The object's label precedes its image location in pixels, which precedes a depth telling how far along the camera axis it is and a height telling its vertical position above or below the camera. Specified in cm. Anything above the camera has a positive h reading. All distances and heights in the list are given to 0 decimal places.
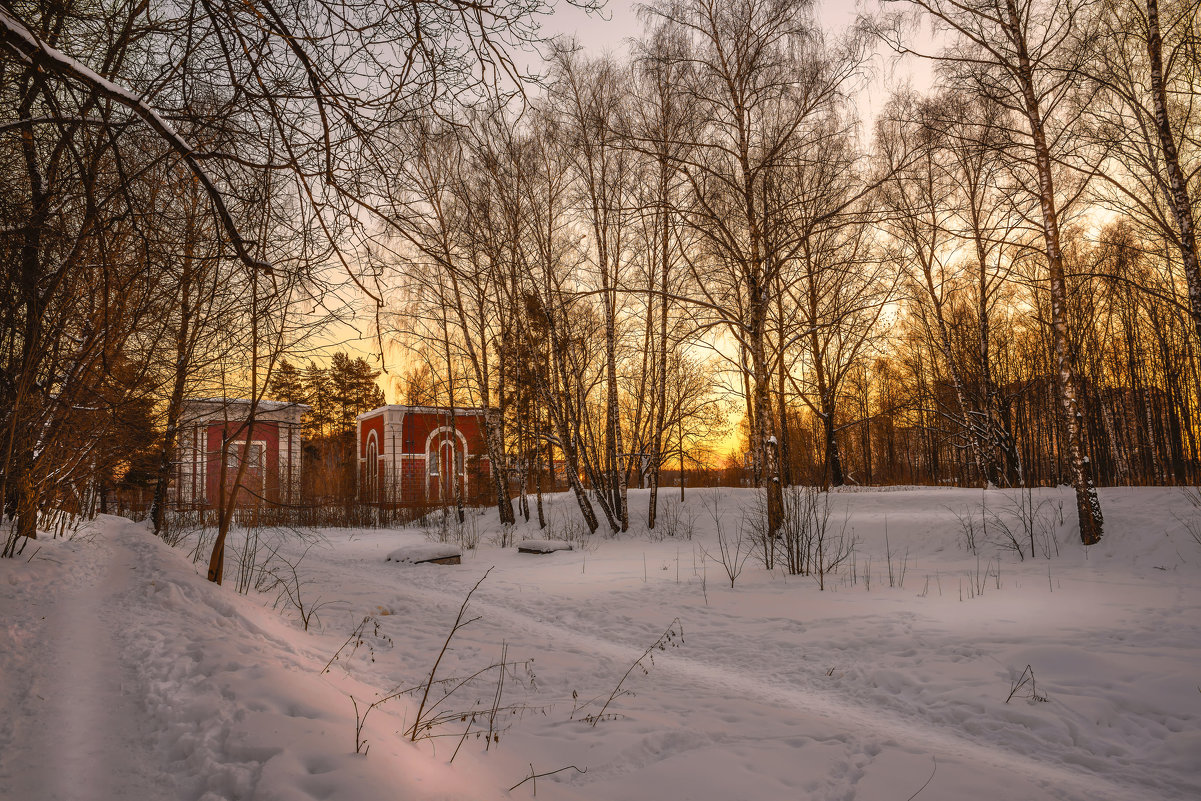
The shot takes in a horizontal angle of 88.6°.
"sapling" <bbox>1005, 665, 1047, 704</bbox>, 387 -157
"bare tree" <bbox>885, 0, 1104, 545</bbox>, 837 +492
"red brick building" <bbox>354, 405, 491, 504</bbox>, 2580 +93
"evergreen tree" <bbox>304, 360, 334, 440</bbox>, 4156 +388
